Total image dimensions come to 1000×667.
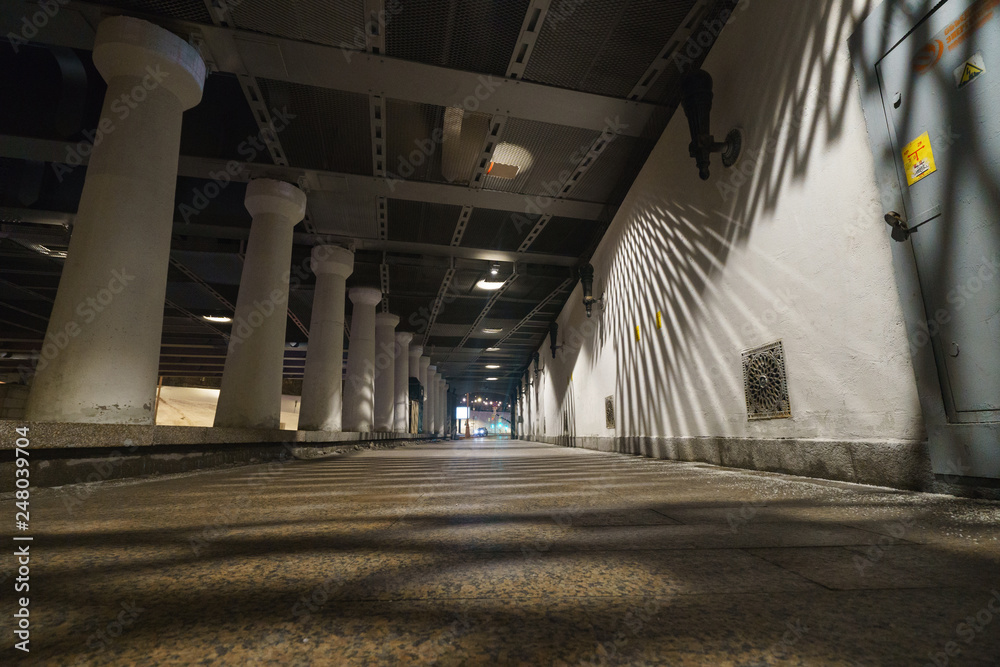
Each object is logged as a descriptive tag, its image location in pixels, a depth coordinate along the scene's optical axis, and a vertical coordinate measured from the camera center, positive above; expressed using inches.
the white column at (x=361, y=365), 539.5 +72.4
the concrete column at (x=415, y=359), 908.6 +136.7
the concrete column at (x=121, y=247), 145.9 +63.1
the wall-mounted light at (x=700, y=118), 176.9 +120.7
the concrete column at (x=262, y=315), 265.1 +67.9
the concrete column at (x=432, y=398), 1203.5 +71.0
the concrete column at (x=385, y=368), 674.2 +84.6
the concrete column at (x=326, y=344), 405.4 +75.9
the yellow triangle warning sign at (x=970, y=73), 90.0 +67.8
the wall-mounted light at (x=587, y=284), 370.3 +112.7
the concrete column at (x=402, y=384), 776.9 +70.3
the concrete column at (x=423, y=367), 1056.2 +133.9
